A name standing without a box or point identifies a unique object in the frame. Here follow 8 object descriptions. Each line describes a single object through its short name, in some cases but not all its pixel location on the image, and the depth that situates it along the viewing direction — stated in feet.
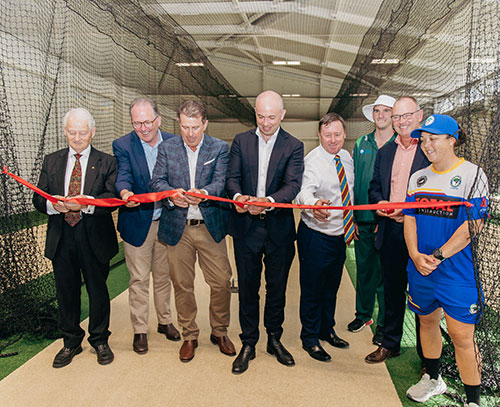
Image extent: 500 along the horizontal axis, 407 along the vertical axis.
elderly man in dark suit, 8.53
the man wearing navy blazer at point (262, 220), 8.54
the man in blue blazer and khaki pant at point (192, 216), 8.81
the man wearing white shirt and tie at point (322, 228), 8.95
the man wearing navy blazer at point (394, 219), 8.66
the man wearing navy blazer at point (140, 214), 8.97
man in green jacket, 10.06
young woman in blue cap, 6.33
